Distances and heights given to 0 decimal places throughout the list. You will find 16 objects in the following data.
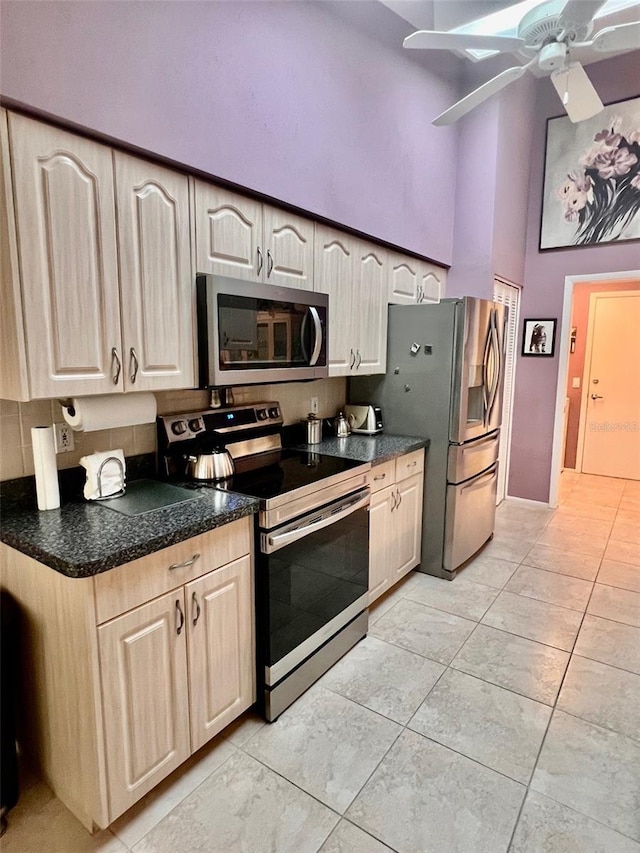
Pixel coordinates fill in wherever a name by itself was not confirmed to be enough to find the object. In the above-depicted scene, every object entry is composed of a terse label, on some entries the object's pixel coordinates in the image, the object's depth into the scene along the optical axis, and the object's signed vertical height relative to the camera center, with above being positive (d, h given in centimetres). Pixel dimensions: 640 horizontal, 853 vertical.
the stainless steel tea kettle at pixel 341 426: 308 -44
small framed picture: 437 +21
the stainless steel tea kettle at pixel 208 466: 203 -46
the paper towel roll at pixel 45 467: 160 -37
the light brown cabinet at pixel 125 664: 136 -95
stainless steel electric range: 186 -76
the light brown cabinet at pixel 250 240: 189 +51
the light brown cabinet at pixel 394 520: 262 -94
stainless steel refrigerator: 290 -26
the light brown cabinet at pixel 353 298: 256 +35
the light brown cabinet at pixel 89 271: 138 +28
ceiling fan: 178 +125
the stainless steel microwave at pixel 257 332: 188 +11
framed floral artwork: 386 +151
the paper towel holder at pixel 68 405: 167 -17
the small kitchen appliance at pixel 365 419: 315 -40
